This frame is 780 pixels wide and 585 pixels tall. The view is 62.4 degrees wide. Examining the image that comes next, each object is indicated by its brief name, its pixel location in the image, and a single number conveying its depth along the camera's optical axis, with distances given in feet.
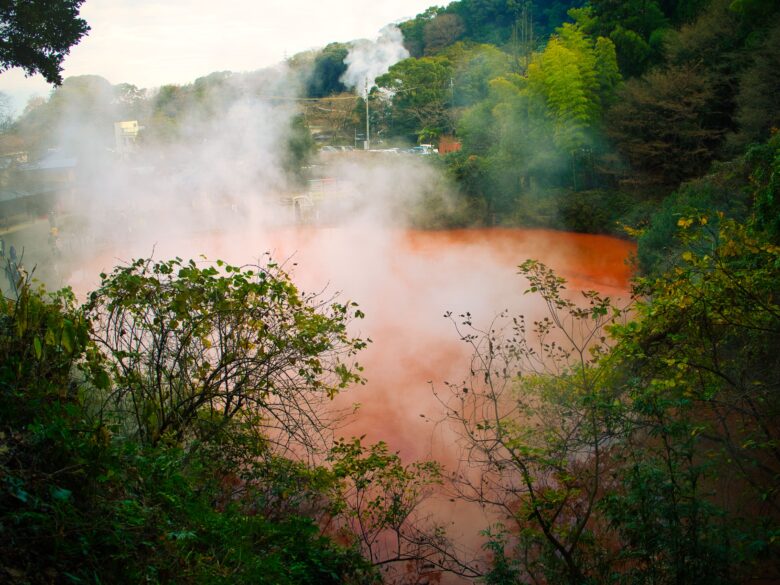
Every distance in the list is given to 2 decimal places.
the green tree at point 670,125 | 51.55
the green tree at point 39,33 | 20.22
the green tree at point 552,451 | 12.79
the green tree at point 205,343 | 13.52
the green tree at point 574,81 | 56.18
